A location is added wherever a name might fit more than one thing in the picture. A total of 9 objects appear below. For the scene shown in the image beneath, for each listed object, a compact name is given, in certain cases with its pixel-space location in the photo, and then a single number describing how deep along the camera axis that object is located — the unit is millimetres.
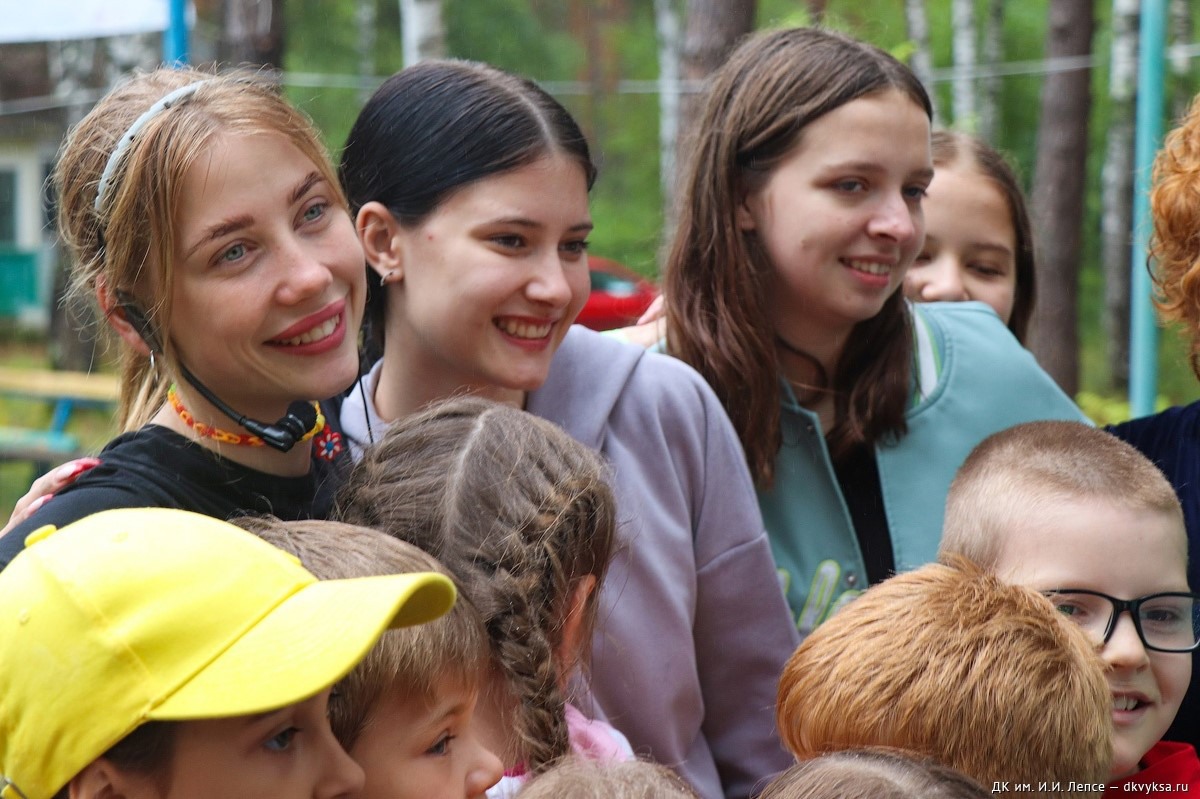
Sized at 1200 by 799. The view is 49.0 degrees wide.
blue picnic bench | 9617
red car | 14781
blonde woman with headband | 2166
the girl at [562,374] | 2639
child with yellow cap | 1463
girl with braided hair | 1967
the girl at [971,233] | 3811
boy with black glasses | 2209
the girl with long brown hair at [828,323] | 3029
